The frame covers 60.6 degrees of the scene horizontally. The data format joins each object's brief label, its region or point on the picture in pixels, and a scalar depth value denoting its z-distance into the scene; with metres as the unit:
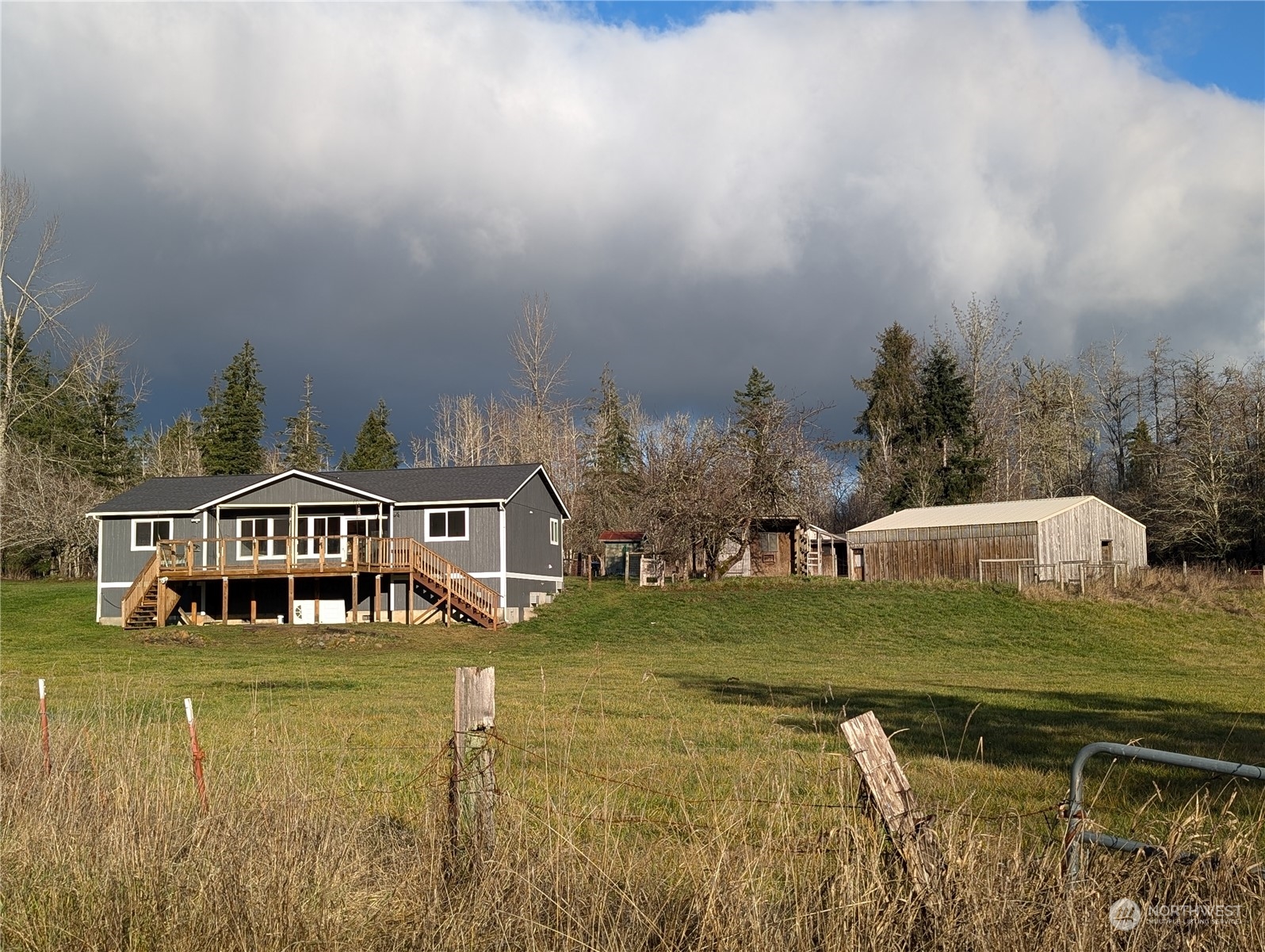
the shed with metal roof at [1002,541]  45.22
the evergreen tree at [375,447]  85.81
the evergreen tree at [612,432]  80.00
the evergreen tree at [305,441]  91.12
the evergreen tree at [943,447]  64.75
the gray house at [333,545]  37.75
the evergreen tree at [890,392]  73.31
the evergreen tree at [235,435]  78.00
